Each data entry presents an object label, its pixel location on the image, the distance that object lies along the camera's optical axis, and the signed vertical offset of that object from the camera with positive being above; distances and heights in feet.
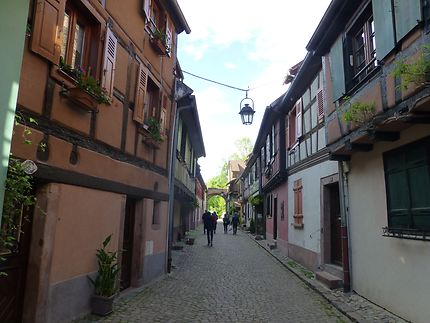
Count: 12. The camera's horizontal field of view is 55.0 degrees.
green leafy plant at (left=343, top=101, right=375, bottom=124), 21.26 +6.43
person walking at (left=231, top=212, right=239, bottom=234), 93.66 +2.33
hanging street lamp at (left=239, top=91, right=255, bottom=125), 36.70 +10.67
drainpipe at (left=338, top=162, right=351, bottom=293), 26.84 +1.12
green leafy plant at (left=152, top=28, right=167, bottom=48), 29.96 +14.22
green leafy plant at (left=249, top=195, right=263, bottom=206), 78.78 +6.28
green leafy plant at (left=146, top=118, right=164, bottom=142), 28.70 +7.08
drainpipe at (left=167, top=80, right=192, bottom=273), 35.35 +5.53
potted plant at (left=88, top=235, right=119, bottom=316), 20.52 -2.72
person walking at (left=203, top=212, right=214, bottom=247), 61.98 +1.09
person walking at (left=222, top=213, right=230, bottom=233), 98.68 +2.53
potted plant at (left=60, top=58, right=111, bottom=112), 17.65 +6.11
